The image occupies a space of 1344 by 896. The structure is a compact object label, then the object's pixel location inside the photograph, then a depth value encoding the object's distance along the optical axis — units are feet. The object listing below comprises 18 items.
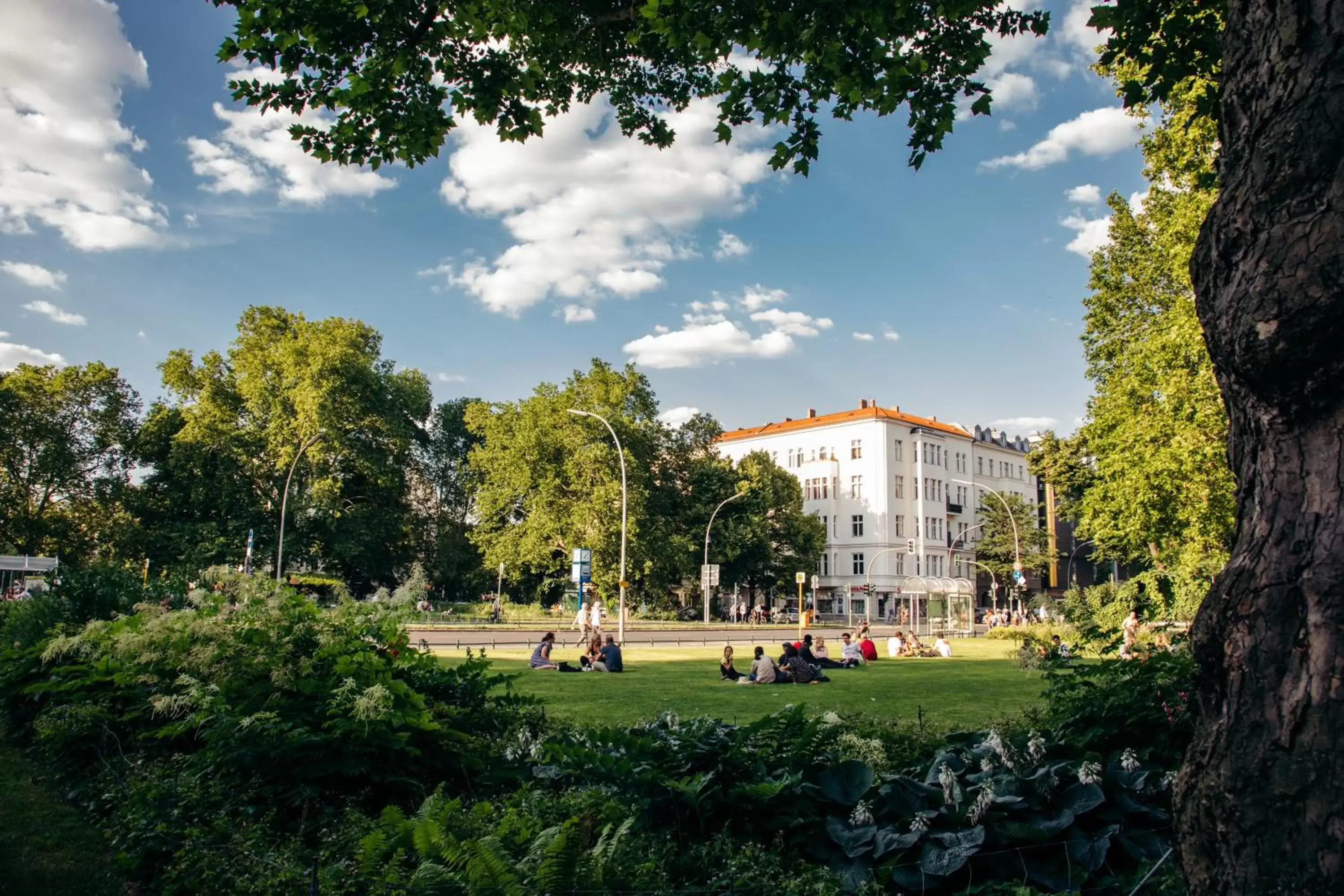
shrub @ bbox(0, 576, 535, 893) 17.83
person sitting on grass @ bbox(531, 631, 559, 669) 78.38
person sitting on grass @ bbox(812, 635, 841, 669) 76.96
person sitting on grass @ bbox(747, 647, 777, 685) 68.08
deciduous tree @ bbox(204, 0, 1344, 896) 8.29
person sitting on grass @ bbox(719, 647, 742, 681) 70.03
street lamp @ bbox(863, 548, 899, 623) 244.83
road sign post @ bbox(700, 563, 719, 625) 138.31
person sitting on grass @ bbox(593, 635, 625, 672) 77.05
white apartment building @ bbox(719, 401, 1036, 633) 282.77
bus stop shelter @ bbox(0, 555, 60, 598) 136.36
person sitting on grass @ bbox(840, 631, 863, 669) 83.82
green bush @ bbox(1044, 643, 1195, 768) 20.95
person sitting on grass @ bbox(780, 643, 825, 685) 68.90
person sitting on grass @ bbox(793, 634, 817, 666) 73.92
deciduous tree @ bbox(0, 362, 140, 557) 175.63
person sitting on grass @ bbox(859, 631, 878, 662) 92.38
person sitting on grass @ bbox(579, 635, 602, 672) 77.92
